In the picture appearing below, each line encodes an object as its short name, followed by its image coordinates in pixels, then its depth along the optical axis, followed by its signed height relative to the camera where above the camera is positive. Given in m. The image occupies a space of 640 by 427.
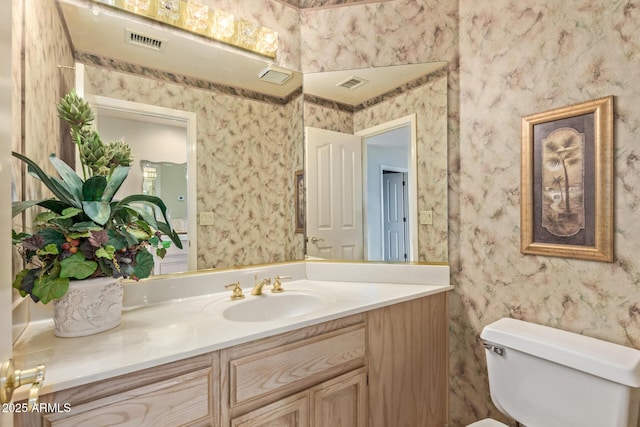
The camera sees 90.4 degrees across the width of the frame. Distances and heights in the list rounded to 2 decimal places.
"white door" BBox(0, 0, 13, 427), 0.49 +0.04
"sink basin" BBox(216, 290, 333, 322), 1.34 -0.42
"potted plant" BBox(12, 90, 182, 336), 0.86 -0.08
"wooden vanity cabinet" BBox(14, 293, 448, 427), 0.80 -0.54
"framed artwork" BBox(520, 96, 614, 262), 1.13 +0.11
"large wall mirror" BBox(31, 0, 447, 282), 1.39 +0.41
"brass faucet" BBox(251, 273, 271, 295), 1.43 -0.34
